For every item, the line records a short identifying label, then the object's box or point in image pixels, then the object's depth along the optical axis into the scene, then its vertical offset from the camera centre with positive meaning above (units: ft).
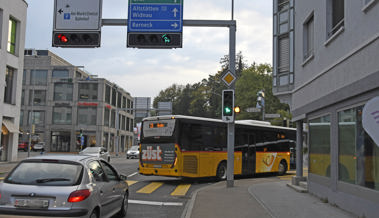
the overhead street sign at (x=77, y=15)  48.65 +14.89
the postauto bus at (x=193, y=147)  54.75 -1.31
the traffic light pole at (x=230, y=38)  49.11 +13.30
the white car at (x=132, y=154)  147.95 -6.40
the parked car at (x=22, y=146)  197.06 -5.99
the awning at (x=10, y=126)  99.50 +2.00
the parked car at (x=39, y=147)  201.57 -6.36
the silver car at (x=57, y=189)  19.48 -2.76
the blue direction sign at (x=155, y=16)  48.62 +15.07
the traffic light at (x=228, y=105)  50.70 +4.40
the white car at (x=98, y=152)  100.19 -4.10
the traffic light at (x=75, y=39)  48.42 +11.80
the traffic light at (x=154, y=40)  48.14 +11.86
